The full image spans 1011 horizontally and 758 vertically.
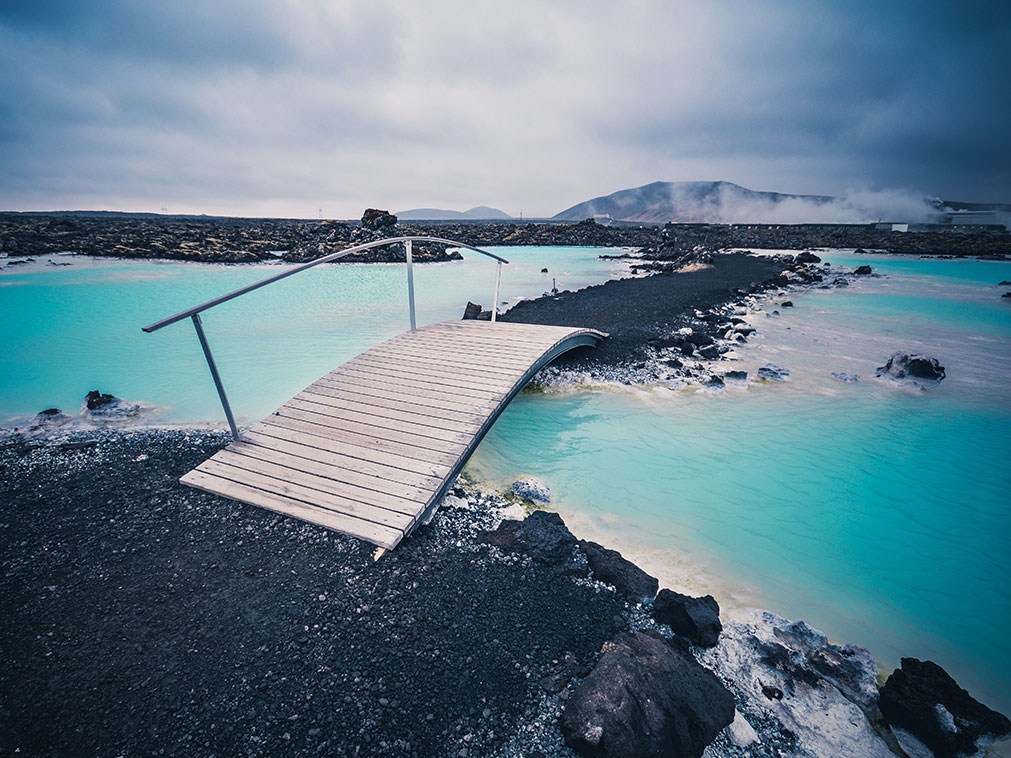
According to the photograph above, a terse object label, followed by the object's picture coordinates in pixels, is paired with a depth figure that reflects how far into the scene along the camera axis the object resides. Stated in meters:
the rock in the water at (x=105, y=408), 7.64
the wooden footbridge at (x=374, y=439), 4.31
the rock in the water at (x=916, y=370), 10.59
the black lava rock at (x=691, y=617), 3.50
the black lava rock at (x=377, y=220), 44.45
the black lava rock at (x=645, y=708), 2.52
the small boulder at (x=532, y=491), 5.59
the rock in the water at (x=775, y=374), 10.38
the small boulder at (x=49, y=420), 6.91
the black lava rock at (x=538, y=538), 4.22
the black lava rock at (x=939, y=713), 2.93
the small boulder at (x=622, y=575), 3.89
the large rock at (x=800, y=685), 2.94
